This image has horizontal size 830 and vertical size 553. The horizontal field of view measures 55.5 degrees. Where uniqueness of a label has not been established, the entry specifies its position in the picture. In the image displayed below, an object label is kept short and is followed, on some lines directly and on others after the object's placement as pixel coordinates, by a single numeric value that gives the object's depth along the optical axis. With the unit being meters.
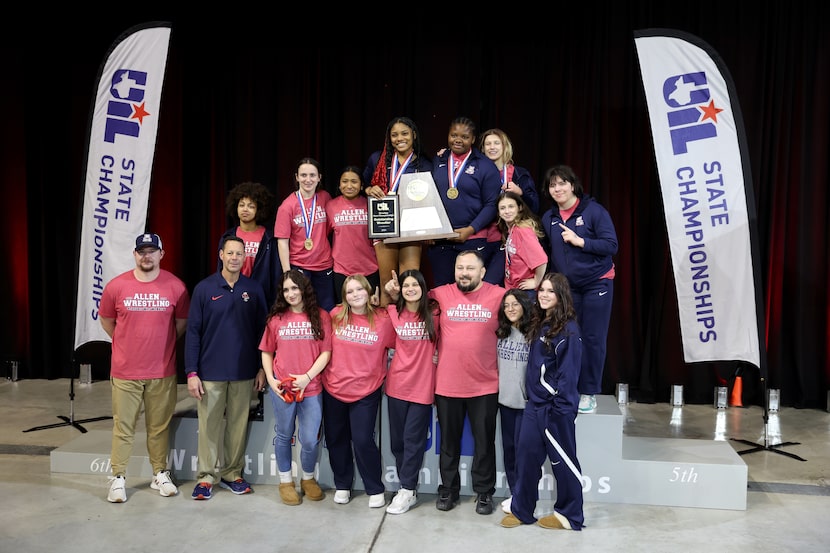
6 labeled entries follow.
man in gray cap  4.52
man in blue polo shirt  4.54
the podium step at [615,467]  4.55
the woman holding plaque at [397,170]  4.82
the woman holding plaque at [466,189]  4.81
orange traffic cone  6.87
